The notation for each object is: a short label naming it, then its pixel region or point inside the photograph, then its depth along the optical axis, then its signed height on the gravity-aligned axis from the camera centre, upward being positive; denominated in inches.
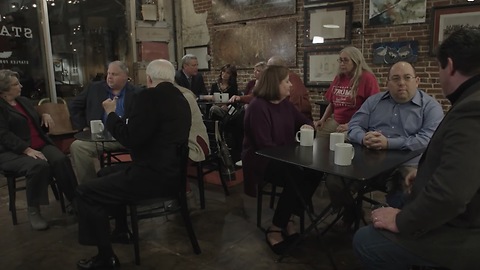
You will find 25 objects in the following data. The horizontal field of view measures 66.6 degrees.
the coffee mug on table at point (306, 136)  88.3 -14.2
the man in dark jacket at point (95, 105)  126.6 -8.5
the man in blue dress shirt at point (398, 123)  85.4 -12.0
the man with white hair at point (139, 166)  81.0 -19.4
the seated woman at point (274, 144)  96.0 -18.1
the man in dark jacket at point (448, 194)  45.4 -15.4
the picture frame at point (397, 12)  175.8 +31.0
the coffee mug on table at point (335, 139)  82.0 -13.9
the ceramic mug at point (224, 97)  190.4 -9.3
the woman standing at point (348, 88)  127.9 -4.2
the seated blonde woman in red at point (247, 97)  184.2 -9.2
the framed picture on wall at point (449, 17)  162.7 +25.7
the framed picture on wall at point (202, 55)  263.9 +17.2
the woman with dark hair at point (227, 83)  217.5 -2.3
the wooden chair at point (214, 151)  130.4 -26.4
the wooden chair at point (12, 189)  110.7 -32.5
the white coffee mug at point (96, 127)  115.7 -14.2
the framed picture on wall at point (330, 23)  196.9 +29.4
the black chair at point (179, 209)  85.4 -31.3
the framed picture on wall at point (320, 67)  205.6 +5.9
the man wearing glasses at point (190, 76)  202.4 +2.1
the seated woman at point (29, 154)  110.0 -22.1
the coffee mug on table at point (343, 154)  70.0 -14.7
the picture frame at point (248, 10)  218.7 +43.2
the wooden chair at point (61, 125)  171.0 -20.3
